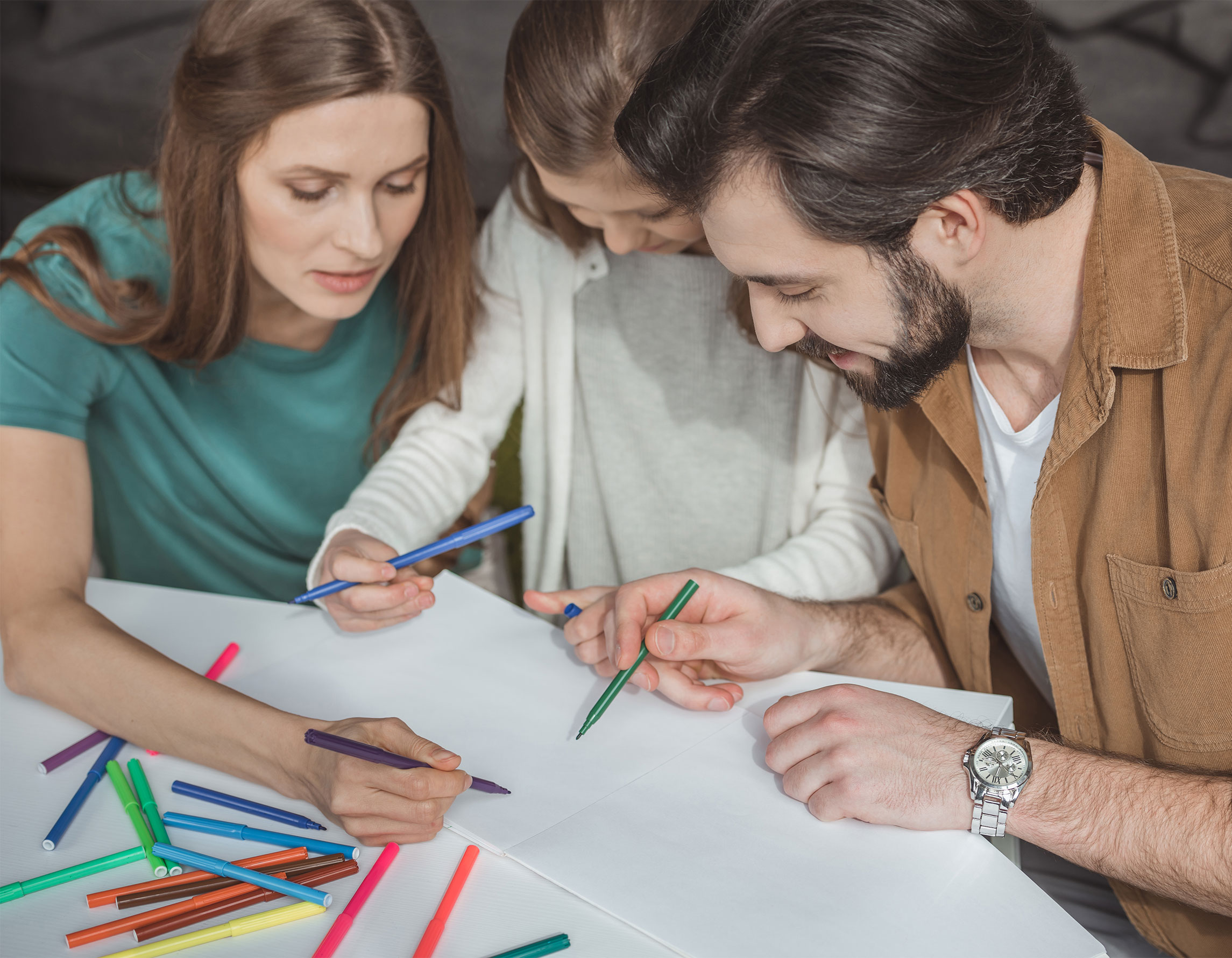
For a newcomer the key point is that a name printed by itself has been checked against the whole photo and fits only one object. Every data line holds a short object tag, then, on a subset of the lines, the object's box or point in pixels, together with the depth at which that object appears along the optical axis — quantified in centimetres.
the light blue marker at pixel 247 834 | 87
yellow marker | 76
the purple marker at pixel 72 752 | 99
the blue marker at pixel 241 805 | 91
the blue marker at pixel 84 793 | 89
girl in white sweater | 151
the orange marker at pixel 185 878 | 81
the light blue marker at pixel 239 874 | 80
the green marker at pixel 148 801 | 88
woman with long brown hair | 104
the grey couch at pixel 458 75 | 212
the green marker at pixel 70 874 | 83
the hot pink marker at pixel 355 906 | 76
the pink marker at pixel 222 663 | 112
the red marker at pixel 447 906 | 76
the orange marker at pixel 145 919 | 78
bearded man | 90
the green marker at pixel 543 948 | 76
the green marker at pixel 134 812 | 86
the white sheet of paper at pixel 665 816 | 78
